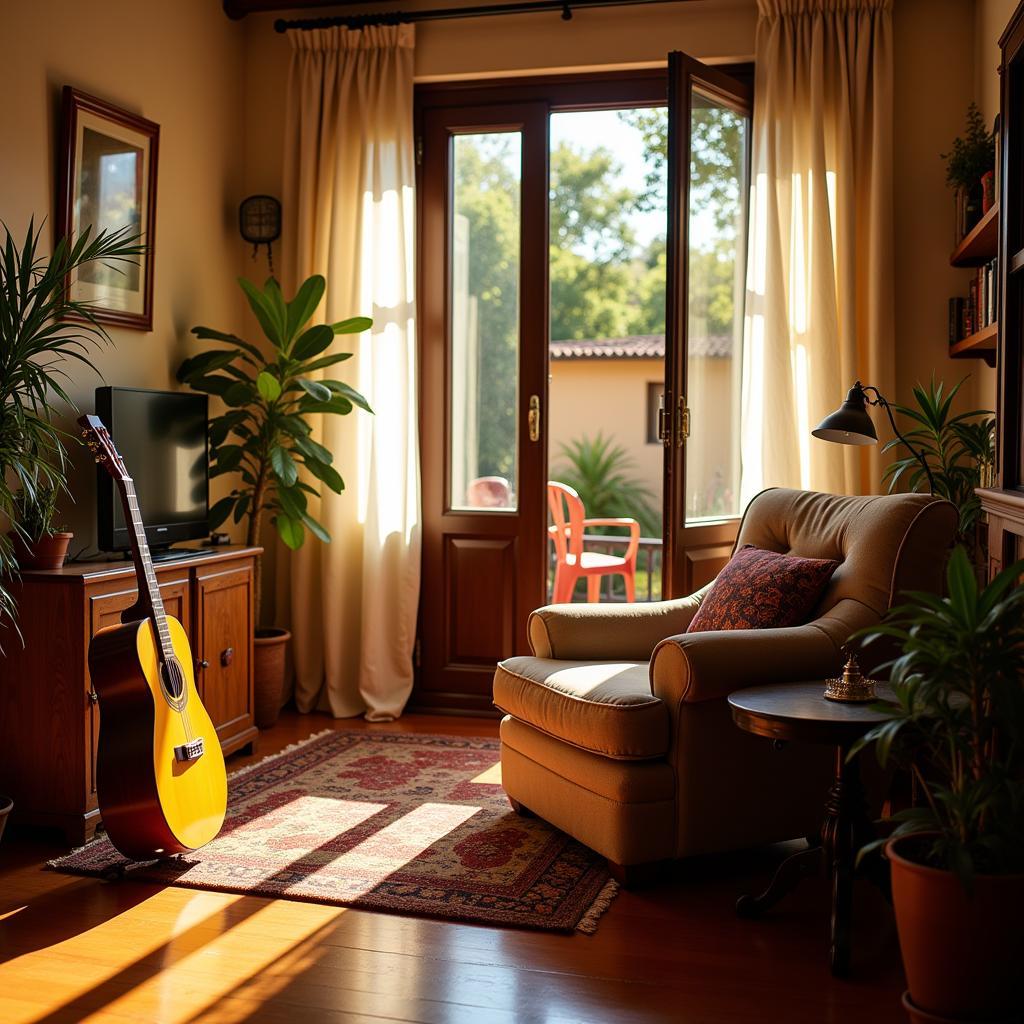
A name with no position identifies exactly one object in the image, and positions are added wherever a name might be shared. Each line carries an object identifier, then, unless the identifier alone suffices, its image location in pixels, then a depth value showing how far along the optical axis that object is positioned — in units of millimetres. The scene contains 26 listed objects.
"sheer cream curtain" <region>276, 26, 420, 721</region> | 4859
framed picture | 3801
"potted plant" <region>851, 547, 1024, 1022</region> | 1965
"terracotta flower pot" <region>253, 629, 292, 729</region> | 4594
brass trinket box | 2545
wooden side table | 2398
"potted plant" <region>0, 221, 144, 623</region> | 3025
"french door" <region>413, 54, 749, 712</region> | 4863
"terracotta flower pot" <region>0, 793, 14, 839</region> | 3105
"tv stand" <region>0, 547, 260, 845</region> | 3230
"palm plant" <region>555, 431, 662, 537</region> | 10406
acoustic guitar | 2881
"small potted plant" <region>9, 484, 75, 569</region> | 3297
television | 3652
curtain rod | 4633
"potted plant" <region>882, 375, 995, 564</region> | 3607
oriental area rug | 2846
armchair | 2881
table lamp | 3043
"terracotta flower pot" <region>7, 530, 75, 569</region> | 3316
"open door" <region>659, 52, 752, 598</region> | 4242
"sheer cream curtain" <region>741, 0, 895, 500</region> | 4391
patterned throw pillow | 3154
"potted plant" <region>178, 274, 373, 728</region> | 4449
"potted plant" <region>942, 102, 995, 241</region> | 3893
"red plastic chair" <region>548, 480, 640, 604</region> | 6152
